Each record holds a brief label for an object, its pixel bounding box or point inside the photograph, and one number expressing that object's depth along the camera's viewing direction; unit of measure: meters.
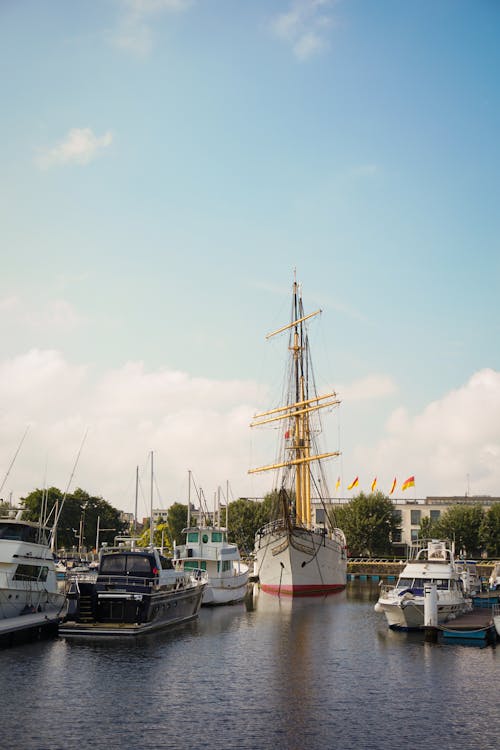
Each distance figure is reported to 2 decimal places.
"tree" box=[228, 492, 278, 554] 120.81
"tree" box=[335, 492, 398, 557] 116.75
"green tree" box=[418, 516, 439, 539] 120.84
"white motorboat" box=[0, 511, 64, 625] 37.25
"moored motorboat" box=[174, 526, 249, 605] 58.62
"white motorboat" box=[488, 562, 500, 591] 68.69
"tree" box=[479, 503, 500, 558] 111.94
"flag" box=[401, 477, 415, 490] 90.75
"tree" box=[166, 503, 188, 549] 157.38
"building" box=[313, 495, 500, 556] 134.62
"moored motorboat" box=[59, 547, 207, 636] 35.41
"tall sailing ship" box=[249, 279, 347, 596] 70.00
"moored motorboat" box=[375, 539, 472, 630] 39.88
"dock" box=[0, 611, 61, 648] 33.41
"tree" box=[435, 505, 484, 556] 113.44
